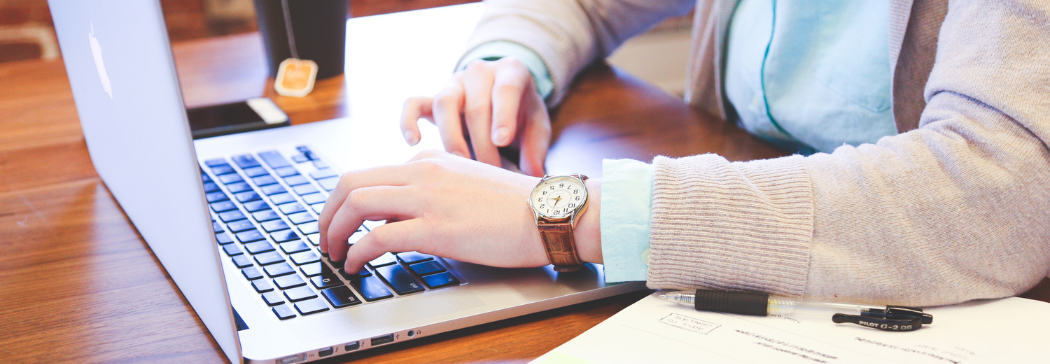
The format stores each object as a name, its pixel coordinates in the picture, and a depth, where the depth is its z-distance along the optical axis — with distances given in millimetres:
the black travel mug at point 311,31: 1049
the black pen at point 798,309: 486
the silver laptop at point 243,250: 426
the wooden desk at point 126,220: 499
